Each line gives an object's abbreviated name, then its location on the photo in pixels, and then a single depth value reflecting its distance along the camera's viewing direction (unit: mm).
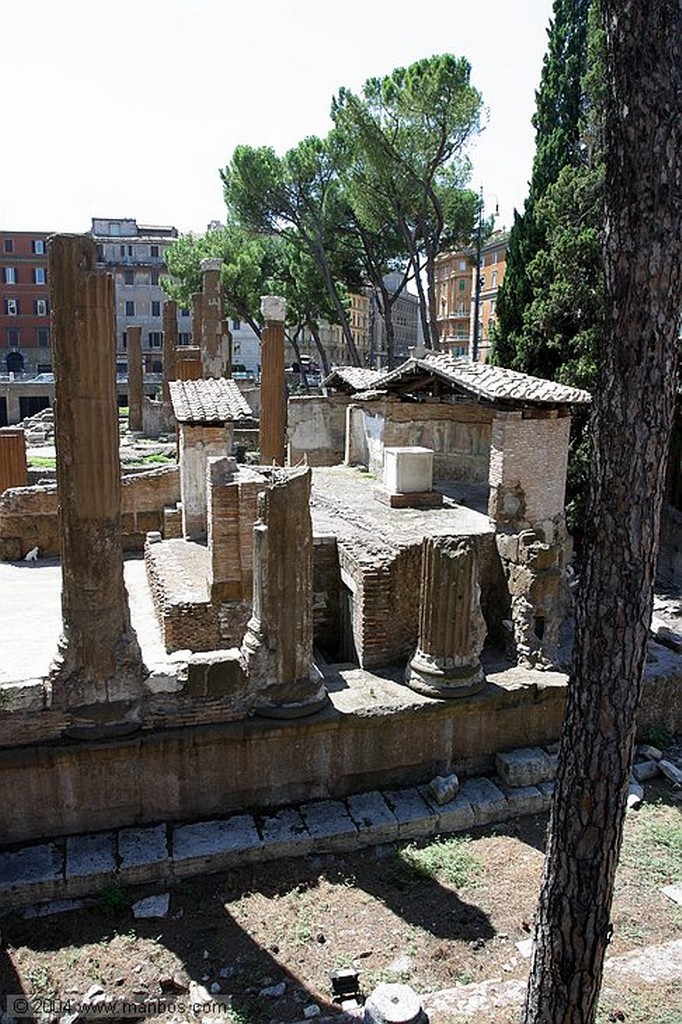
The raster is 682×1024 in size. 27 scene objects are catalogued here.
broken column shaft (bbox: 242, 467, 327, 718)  6480
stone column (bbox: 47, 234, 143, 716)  5672
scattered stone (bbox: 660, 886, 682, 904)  5812
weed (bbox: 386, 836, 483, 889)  5992
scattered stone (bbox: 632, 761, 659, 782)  7506
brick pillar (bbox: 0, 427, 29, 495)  14578
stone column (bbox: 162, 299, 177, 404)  24484
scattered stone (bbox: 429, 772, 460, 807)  6798
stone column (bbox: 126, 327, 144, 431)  27547
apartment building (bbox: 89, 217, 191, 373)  50438
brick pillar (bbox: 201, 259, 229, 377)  18266
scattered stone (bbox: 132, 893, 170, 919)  5535
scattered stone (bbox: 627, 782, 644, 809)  7023
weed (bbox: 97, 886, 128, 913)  5613
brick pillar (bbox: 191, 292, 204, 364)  20467
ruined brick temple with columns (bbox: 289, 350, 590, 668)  8352
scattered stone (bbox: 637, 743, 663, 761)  7797
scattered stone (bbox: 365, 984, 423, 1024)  4168
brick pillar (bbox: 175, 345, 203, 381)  17719
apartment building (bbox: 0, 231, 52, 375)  49000
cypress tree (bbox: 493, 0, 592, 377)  17141
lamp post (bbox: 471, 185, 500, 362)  24866
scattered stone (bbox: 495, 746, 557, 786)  7109
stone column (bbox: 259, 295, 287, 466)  14406
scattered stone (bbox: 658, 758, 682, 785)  7445
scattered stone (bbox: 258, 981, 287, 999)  4852
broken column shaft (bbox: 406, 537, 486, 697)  7090
